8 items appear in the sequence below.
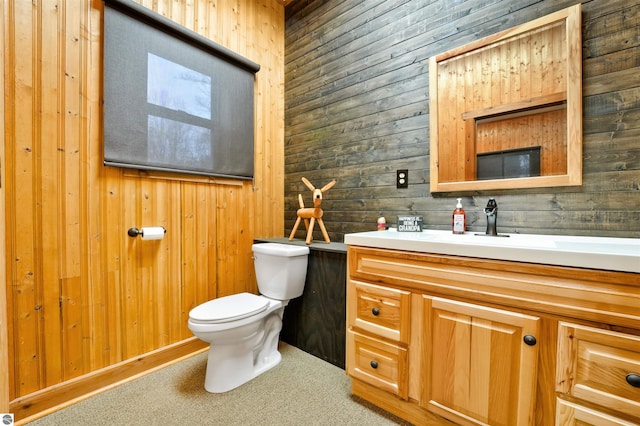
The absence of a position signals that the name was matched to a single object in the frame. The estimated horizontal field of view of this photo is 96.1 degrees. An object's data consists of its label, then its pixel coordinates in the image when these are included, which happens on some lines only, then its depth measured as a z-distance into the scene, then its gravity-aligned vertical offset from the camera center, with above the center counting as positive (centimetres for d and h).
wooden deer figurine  209 -3
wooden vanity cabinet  91 -50
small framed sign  176 -9
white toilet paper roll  170 -14
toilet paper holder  170 -13
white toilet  154 -62
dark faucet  148 -3
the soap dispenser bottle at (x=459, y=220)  159 -6
